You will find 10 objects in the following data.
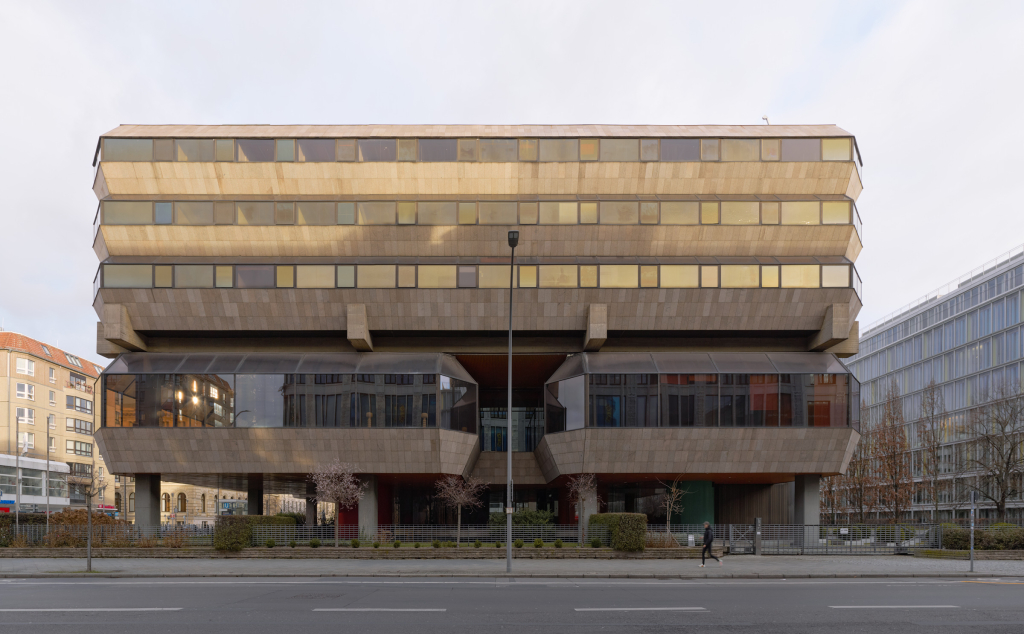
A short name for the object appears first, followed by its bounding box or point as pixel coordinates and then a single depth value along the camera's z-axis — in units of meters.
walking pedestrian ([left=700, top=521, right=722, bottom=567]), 27.33
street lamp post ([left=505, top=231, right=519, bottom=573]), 24.62
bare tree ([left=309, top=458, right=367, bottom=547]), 35.25
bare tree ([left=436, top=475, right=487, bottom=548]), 38.34
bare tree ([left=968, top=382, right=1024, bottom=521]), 49.44
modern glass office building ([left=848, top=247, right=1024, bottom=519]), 68.75
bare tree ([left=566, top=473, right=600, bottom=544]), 37.34
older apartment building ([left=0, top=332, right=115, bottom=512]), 82.00
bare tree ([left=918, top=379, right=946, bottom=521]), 60.56
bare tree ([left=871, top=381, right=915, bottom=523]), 58.22
